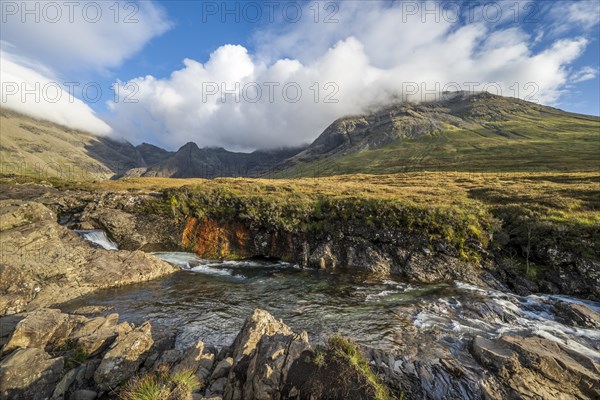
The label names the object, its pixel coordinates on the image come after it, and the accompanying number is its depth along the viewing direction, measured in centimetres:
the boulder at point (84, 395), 985
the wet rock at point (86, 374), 1050
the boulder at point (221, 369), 1011
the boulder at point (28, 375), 998
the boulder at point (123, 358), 1044
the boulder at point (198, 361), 1016
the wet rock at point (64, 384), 1001
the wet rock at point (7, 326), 1274
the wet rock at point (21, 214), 2339
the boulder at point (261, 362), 884
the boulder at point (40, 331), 1209
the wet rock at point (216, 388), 938
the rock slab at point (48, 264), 1844
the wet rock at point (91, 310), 1772
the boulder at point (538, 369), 946
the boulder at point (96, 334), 1205
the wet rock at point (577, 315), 1612
